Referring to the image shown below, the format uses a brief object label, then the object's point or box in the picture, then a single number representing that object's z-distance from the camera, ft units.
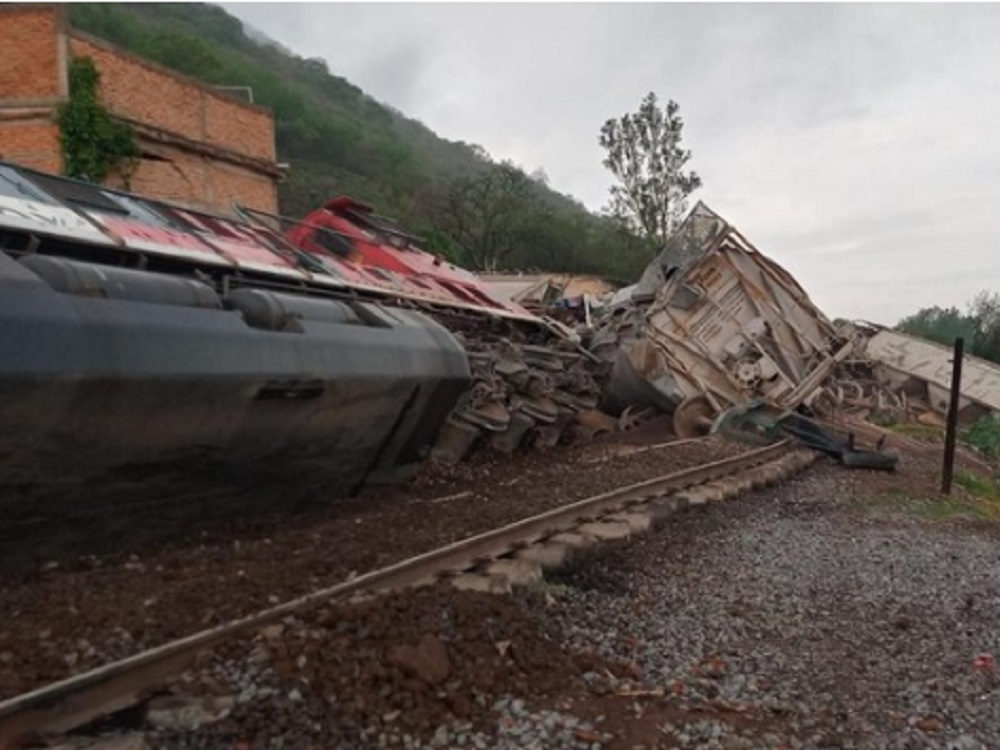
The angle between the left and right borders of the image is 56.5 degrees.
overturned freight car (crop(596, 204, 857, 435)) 46.34
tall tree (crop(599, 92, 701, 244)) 161.07
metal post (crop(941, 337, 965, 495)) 32.78
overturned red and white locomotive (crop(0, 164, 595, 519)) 15.02
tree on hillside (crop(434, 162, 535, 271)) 145.89
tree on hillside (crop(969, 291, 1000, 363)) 119.96
